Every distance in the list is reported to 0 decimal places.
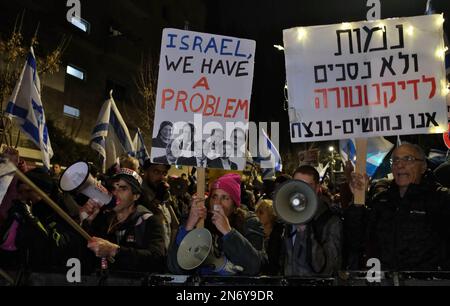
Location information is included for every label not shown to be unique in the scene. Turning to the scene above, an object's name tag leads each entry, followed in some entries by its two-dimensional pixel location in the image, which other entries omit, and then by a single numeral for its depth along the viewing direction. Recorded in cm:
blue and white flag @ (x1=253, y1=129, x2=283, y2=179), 1149
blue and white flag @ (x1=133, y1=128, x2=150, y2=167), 1045
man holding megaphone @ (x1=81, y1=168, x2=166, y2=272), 369
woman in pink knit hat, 364
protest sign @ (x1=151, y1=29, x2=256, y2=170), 460
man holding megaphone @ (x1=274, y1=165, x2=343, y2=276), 351
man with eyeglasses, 355
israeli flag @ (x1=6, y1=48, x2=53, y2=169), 639
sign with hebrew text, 434
